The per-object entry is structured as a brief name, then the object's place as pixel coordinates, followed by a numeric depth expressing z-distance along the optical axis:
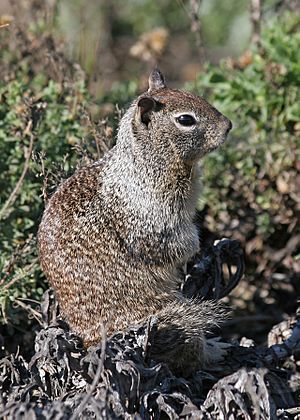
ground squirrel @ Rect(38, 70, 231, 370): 7.05
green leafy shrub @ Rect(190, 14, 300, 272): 10.08
